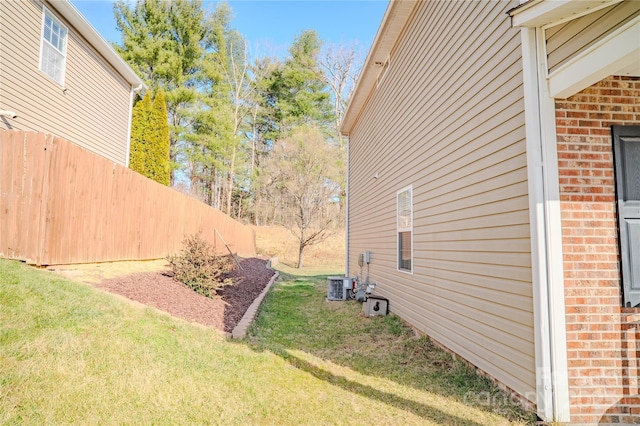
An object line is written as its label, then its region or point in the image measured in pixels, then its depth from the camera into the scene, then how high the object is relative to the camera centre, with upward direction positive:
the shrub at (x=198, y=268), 6.41 -0.47
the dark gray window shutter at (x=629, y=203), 2.75 +0.35
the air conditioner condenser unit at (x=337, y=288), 8.71 -1.09
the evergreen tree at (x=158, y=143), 15.81 +4.46
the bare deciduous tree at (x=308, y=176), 18.83 +3.77
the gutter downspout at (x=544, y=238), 2.66 +0.06
